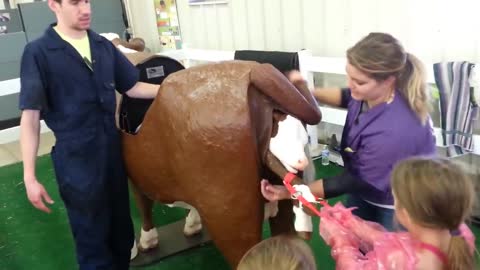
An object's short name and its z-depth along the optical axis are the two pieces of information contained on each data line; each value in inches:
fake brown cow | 53.6
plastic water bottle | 134.3
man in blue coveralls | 63.7
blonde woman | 56.2
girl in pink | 41.0
